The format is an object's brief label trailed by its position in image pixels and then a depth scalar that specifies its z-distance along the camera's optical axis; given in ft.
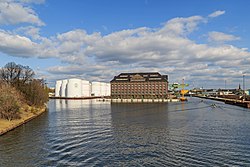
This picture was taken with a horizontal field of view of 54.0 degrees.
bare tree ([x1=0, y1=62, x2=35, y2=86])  248.93
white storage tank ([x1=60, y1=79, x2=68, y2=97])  640.30
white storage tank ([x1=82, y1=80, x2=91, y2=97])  635.42
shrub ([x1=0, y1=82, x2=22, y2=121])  126.52
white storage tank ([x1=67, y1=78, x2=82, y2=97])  607.78
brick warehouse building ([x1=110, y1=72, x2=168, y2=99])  579.07
